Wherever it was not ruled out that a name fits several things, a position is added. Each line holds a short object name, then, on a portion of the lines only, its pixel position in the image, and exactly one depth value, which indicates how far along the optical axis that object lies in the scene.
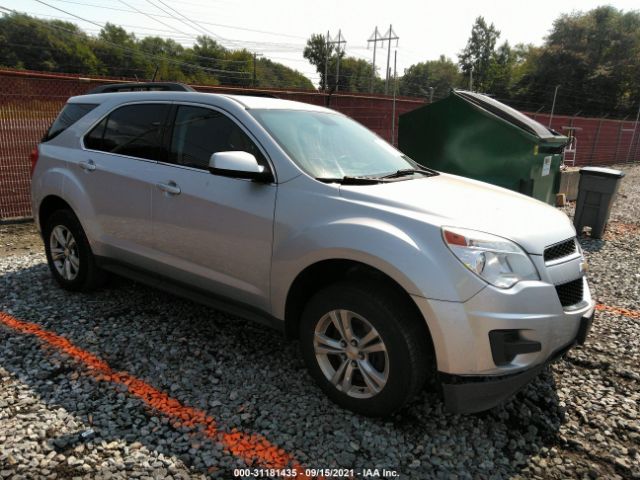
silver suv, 2.39
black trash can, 7.33
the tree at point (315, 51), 96.42
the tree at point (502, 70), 69.84
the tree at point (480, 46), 98.50
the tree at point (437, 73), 92.56
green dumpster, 6.66
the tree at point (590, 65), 53.06
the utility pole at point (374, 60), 49.78
